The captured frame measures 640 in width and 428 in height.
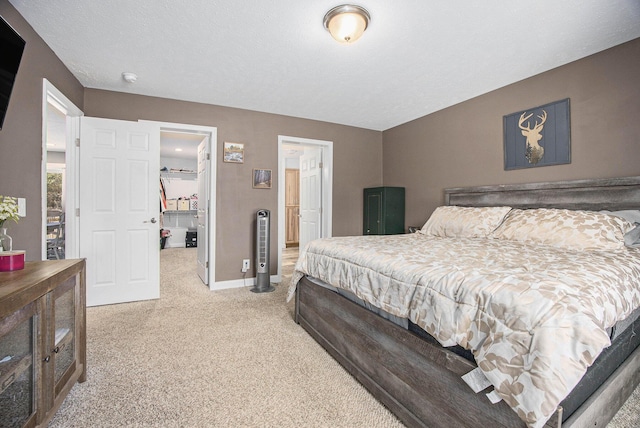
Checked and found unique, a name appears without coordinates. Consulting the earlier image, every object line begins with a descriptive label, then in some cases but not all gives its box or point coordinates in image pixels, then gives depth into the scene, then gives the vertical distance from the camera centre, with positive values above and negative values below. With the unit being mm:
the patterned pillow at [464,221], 2816 -56
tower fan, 3764 -434
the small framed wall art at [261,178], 4062 +533
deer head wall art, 2725 +791
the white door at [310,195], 4801 +384
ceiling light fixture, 1932 +1325
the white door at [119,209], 3125 +86
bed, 914 -469
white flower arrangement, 1386 +30
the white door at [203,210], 3914 +90
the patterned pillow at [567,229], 2014 -100
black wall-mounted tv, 1510 +868
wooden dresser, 1068 -534
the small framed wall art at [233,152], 3885 +860
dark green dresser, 4359 +92
